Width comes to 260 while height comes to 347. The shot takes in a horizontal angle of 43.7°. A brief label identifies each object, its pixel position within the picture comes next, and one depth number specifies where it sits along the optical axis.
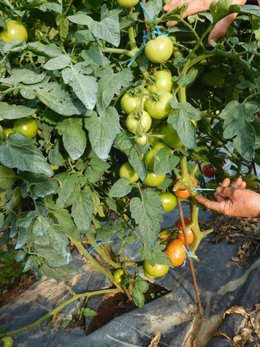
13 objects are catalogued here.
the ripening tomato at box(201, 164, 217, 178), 1.52
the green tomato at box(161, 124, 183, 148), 0.76
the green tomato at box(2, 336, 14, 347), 1.38
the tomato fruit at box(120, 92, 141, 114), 0.71
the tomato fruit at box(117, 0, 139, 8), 0.64
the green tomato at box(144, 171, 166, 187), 0.87
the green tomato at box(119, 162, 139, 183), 0.89
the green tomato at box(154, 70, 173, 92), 0.72
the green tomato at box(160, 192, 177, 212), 1.00
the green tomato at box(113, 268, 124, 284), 1.47
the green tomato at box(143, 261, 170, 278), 1.20
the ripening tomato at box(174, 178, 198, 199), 0.99
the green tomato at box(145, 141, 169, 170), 0.80
